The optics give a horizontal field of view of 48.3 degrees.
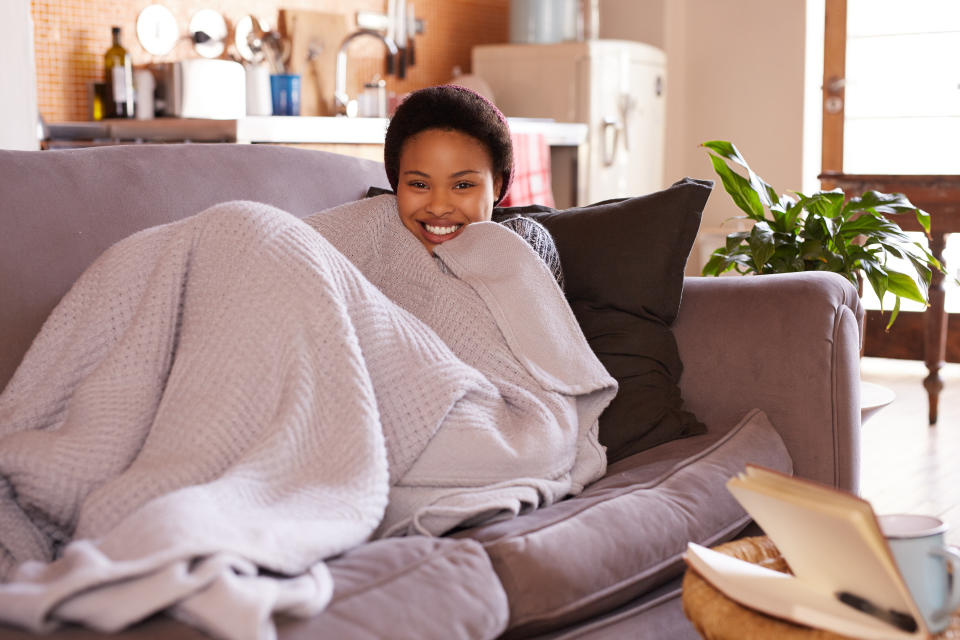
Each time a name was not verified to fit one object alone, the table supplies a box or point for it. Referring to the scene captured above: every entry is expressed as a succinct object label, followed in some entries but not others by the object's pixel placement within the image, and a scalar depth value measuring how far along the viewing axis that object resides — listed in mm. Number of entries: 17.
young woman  1858
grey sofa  1136
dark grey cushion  1720
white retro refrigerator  4504
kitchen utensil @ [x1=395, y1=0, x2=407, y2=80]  4500
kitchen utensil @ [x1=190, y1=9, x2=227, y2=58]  3766
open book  932
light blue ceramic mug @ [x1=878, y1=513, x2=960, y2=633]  969
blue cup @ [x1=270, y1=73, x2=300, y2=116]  3814
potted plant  2367
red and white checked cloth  3914
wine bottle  3412
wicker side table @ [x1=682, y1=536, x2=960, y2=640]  986
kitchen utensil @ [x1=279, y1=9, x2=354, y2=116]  4020
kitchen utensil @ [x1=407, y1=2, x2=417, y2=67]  4570
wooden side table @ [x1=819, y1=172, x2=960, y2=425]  3492
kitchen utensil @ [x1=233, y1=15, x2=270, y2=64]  3889
